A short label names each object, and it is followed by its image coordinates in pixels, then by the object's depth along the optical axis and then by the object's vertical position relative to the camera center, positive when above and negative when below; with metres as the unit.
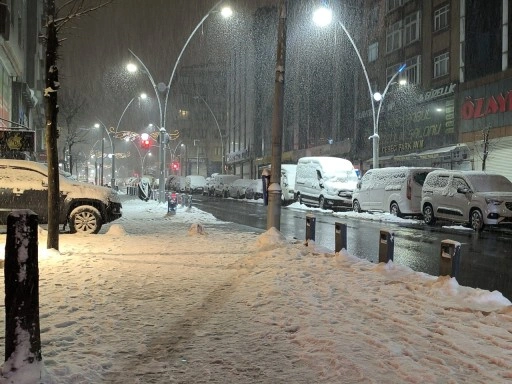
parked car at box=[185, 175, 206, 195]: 54.74 +0.18
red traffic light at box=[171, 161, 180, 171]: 83.59 +3.18
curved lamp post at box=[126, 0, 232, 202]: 27.16 +4.18
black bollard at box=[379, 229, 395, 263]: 8.29 -0.91
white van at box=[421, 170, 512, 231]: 15.63 -0.30
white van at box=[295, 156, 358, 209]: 25.78 +0.30
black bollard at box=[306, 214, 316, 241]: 10.68 -0.82
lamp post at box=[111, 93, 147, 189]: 39.93 +2.45
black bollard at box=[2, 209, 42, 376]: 3.22 -0.63
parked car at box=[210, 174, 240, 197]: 45.25 +0.22
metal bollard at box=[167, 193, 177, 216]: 20.53 -0.77
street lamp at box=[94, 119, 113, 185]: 45.44 +5.31
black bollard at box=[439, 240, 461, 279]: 7.01 -0.94
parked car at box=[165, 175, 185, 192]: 59.90 +0.30
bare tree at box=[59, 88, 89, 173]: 39.00 +5.54
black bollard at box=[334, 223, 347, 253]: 9.52 -0.88
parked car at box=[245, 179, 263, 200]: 38.66 -0.29
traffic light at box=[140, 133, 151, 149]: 34.16 +2.96
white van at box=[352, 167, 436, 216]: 20.00 -0.09
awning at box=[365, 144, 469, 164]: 30.36 +2.20
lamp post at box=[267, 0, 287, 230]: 11.58 +1.22
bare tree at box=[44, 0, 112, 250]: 9.08 +1.31
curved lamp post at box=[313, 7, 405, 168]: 16.42 +5.39
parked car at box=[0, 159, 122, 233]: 12.12 -0.30
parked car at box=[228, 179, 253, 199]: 41.38 -0.14
